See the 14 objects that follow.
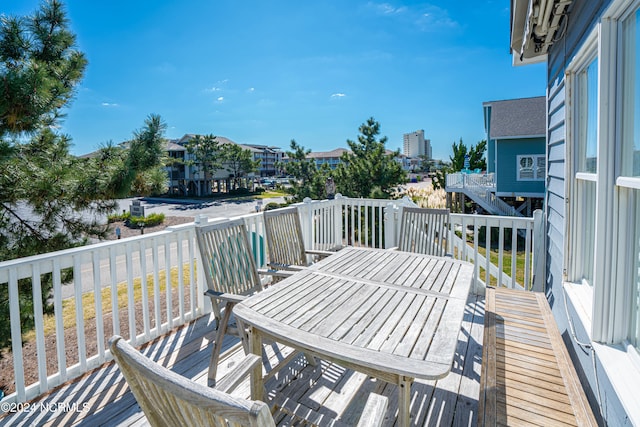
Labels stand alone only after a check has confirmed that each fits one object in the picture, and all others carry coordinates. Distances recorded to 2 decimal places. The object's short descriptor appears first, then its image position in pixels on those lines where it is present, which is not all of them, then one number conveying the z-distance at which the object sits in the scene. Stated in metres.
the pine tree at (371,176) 12.18
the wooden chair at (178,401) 0.70
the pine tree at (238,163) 40.28
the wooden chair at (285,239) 3.37
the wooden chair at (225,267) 2.40
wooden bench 1.70
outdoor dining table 1.41
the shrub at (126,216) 22.84
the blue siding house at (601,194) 1.39
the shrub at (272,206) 20.53
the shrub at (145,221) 21.08
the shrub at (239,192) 42.13
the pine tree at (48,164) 3.53
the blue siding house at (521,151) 13.64
